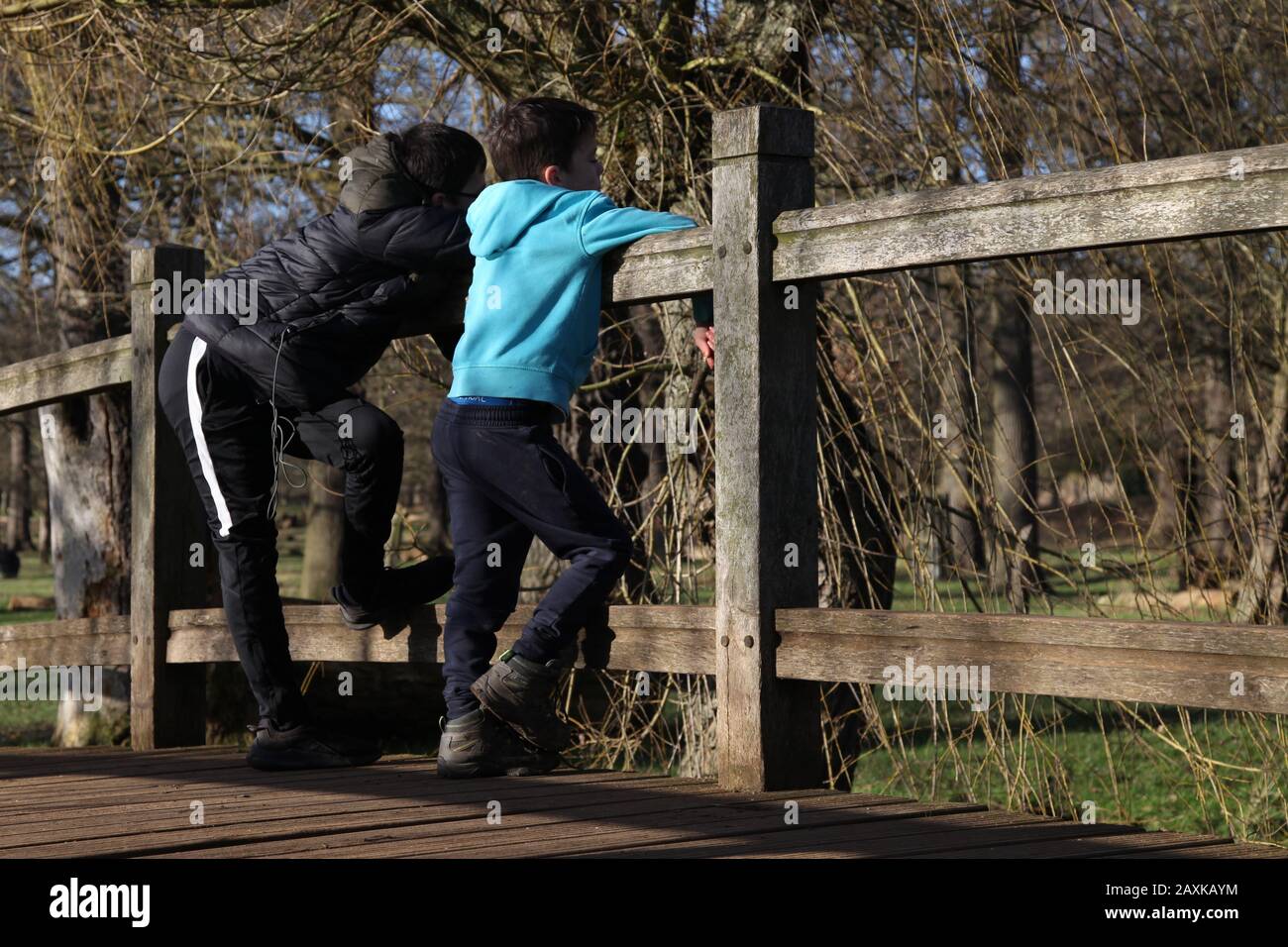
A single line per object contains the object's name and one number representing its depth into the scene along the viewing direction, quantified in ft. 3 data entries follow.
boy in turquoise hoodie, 12.55
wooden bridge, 9.87
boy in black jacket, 13.73
